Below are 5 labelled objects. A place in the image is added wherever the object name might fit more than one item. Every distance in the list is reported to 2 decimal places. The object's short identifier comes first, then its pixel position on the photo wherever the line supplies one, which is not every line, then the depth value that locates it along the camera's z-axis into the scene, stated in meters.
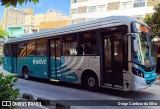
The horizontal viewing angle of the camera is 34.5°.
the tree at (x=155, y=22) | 24.48
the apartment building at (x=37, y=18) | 80.66
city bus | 9.80
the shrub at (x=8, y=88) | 4.37
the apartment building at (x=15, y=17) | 111.23
